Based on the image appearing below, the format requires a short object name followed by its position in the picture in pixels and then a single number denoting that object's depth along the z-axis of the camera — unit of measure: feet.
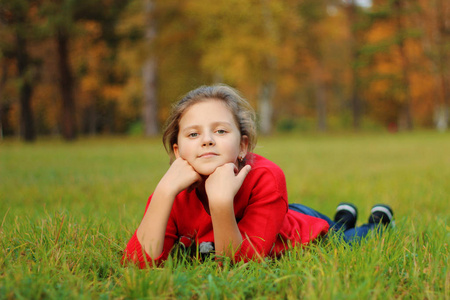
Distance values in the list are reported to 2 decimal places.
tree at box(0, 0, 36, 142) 59.98
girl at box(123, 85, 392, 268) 7.11
